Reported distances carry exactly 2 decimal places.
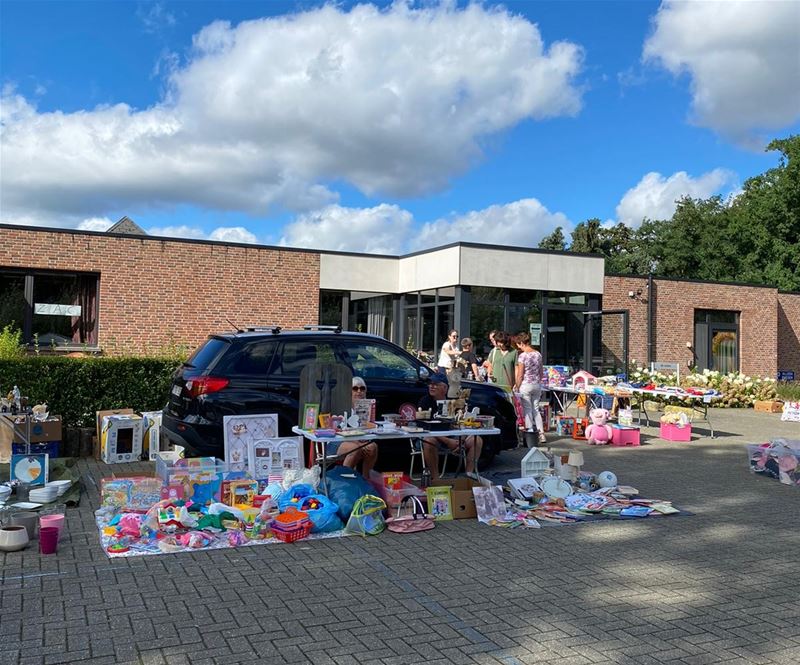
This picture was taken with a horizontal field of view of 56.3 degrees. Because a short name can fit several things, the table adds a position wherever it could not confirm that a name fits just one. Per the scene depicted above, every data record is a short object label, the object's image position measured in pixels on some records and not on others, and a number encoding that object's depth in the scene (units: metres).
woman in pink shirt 11.09
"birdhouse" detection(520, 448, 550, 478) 7.96
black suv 7.99
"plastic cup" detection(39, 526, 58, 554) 5.45
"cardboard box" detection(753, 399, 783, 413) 19.30
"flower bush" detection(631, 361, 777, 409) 19.47
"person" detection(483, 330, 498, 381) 13.04
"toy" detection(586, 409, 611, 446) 11.92
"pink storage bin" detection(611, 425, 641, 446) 11.94
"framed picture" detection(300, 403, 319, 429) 7.35
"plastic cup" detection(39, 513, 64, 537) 5.54
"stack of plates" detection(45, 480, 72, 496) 7.08
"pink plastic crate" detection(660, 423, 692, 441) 12.62
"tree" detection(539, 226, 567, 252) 63.59
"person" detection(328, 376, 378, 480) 7.44
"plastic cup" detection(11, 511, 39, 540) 5.84
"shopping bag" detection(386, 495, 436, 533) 6.36
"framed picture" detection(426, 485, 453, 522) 6.80
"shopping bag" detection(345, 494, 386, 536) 6.25
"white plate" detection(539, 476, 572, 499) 7.41
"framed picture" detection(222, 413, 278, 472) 7.73
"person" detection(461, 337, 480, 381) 13.29
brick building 16.30
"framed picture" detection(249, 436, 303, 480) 7.63
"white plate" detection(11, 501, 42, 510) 6.64
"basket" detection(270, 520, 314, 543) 5.98
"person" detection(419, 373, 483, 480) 7.61
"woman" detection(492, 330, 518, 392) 11.83
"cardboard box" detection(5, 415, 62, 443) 9.10
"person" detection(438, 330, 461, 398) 13.07
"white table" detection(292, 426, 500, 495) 6.64
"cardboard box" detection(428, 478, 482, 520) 6.87
